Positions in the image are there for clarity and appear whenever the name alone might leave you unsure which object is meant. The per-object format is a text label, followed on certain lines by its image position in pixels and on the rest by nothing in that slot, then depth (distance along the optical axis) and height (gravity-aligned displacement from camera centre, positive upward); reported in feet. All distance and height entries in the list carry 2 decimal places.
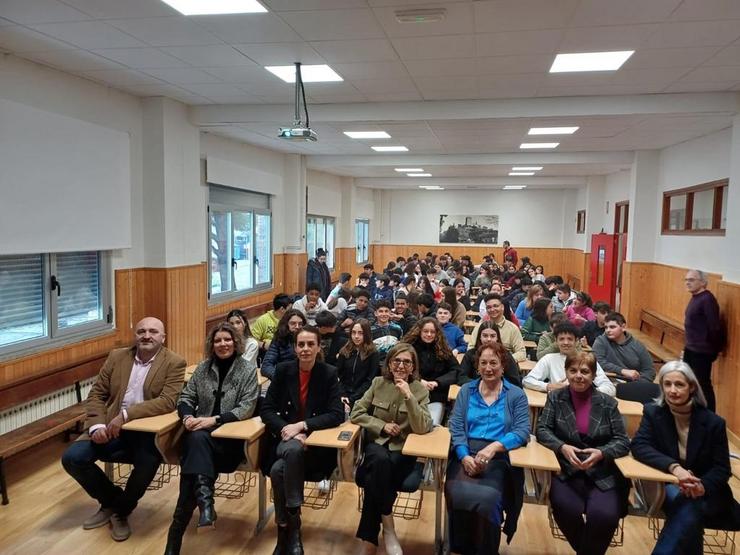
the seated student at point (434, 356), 15.14 -3.60
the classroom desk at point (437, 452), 10.61 -4.34
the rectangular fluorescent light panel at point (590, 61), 15.58 +5.12
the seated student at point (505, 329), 17.84 -3.22
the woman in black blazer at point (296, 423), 11.34 -4.32
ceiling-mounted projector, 17.53 +3.17
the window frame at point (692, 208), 24.86 +1.40
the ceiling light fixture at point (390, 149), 33.42 +5.11
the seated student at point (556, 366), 14.81 -3.74
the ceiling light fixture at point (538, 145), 31.40 +5.11
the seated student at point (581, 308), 22.02 -3.13
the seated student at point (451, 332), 18.85 -3.55
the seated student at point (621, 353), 16.65 -3.68
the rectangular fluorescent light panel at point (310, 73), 17.39 +5.13
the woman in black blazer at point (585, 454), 10.14 -4.32
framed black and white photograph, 65.86 +0.28
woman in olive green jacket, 11.23 -4.34
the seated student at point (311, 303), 22.30 -3.12
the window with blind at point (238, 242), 30.01 -0.88
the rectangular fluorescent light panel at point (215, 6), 12.43 +5.12
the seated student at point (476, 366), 14.17 -3.60
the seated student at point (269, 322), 19.86 -3.47
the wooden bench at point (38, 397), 14.06 -5.65
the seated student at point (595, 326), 19.24 -3.45
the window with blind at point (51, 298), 16.80 -2.51
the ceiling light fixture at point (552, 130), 25.98 +5.01
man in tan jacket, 12.32 -4.48
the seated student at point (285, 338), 16.92 -3.44
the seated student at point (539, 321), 21.36 -3.49
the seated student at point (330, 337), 17.37 -3.53
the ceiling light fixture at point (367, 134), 27.96 +5.00
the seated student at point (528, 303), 23.35 -3.15
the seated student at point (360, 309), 22.41 -3.36
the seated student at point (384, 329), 17.85 -3.47
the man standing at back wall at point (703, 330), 19.08 -3.36
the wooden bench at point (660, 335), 27.32 -5.72
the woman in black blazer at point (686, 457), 9.79 -4.18
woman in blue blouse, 10.28 -4.60
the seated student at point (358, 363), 14.78 -3.66
